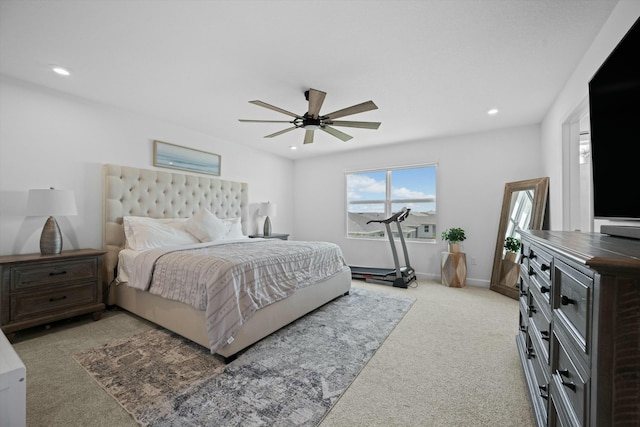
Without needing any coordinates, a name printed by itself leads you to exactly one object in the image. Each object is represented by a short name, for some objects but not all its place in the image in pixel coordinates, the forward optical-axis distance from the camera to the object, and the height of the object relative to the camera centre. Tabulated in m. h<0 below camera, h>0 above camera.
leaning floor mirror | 3.57 -0.04
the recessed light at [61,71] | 2.52 +1.37
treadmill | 4.30 -1.03
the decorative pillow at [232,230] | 4.17 -0.26
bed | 2.31 -0.42
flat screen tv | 1.24 +0.45
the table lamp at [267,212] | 5.27 +0.05
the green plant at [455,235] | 4.31 -0.31
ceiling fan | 2.45 +1.02
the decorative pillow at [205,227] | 3.69 -0.19
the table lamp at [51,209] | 2.57 +0.03
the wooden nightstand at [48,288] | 2.36 -0.73
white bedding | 2.10 -0.58
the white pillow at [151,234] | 3.12 -0.25
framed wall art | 3.85 +0.87
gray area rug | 1.58 -1.18
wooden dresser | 0.68 -0.36
